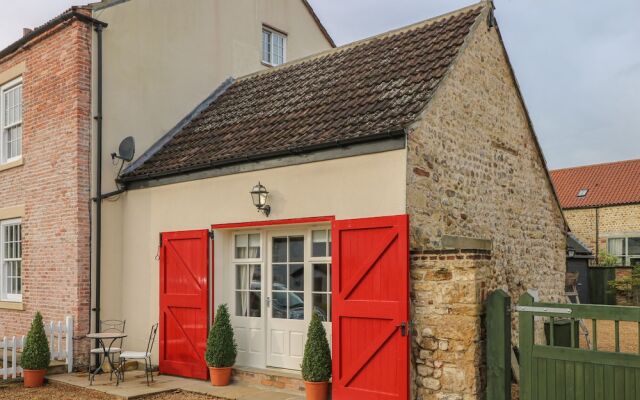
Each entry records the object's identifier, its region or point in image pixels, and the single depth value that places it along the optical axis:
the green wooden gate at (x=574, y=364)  5.72
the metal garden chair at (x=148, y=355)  9.40
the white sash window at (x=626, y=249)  28.89
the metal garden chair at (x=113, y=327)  11.02
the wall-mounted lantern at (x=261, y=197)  8.99
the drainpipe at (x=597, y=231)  29.91
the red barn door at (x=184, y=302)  9.85
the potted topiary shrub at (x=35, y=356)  10.00
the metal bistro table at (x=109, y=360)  9.66
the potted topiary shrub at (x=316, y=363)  7.91
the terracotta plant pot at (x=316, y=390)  7.93
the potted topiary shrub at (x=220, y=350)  9.15
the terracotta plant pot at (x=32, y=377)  10.00
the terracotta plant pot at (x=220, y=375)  9.16
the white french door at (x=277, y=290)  8.84
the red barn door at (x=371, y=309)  7.29
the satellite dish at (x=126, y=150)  11.44
